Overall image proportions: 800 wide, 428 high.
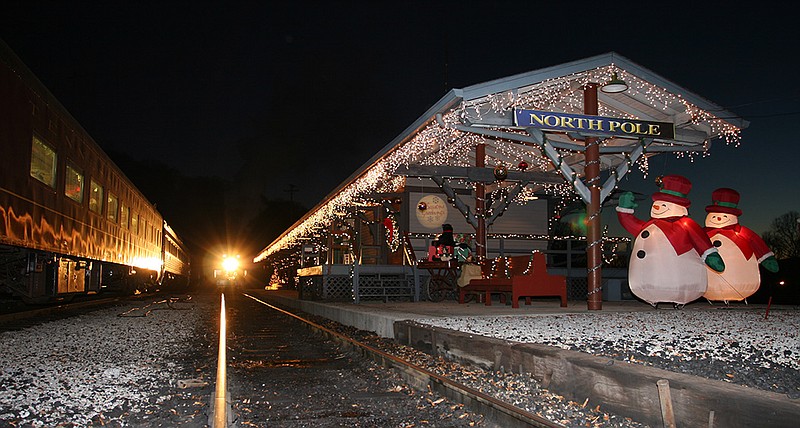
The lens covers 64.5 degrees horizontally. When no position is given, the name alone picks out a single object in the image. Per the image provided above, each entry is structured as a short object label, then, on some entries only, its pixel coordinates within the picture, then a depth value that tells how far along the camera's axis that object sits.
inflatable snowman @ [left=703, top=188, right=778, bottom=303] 12.01
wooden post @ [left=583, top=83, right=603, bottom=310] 11.66
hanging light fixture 10.84
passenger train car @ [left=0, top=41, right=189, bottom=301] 8.77
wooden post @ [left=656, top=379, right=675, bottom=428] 3.77
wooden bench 11.97
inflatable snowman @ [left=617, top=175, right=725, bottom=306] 10.95
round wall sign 19.78
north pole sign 11.28
